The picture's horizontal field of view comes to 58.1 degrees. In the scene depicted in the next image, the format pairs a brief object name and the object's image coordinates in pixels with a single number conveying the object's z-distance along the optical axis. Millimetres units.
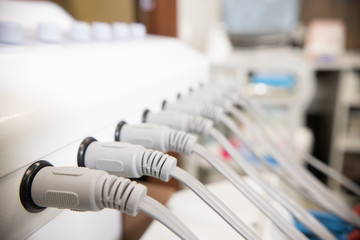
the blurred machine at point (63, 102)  160
